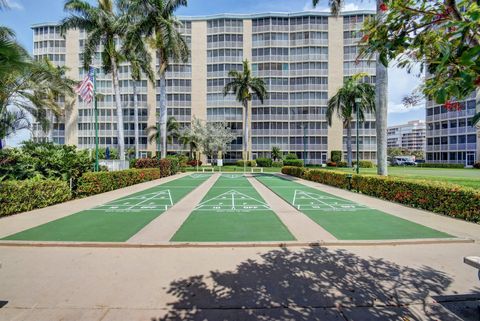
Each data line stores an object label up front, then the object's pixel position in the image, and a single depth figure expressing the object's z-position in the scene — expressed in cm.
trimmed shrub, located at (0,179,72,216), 924
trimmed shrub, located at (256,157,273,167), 4991
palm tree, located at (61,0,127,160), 2167
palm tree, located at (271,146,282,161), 5269
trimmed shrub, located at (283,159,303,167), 4548
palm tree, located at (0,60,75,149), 1897
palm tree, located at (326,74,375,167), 3553
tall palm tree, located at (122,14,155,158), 2548
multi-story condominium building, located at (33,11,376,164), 5447
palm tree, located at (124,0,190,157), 2500
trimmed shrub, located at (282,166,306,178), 2702
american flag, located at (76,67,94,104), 1612
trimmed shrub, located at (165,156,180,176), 3135
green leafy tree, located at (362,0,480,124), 271
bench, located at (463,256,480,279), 349
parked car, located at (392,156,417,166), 6519
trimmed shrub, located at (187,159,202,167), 4906
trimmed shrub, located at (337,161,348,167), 5051
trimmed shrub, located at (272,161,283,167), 4988
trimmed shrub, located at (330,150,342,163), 5266
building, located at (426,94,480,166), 5311
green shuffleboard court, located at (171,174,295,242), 679
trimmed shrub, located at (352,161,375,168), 5059
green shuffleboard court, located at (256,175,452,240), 699
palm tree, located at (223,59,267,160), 4366
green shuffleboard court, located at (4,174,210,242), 686
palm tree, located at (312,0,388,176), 1530
